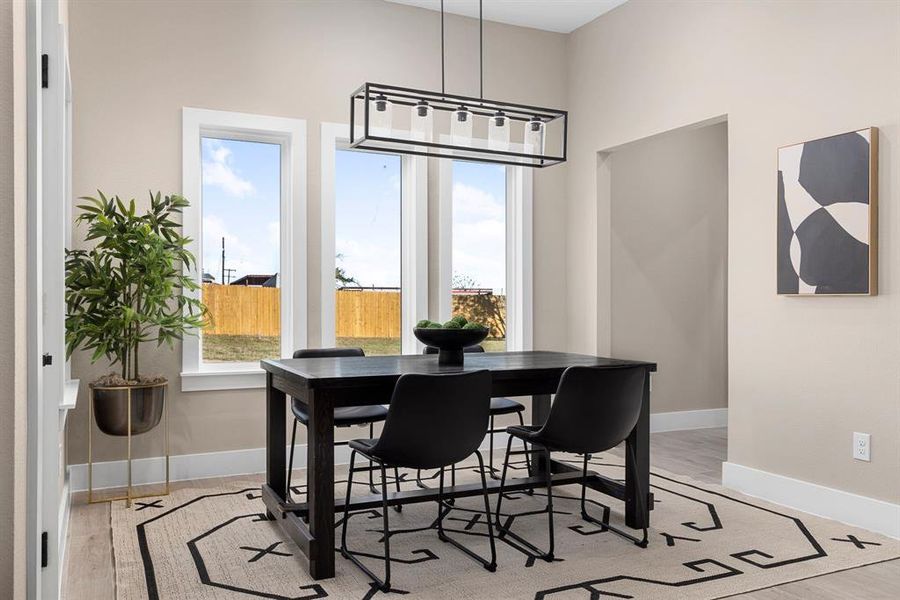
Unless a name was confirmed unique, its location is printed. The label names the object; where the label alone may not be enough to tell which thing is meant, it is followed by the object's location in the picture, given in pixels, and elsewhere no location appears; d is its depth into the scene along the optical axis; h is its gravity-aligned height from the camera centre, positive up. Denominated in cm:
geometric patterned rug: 278 -111
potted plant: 388 -4
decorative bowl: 348 -22
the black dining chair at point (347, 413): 381 -64
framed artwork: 348 +39
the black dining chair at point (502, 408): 417 -65
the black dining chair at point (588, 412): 308 -50
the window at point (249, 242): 473 +33
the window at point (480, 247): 555 +36
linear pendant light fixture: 329 +76
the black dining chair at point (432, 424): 282 -51
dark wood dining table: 292 -56
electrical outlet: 351 -73
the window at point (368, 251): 514 +30
